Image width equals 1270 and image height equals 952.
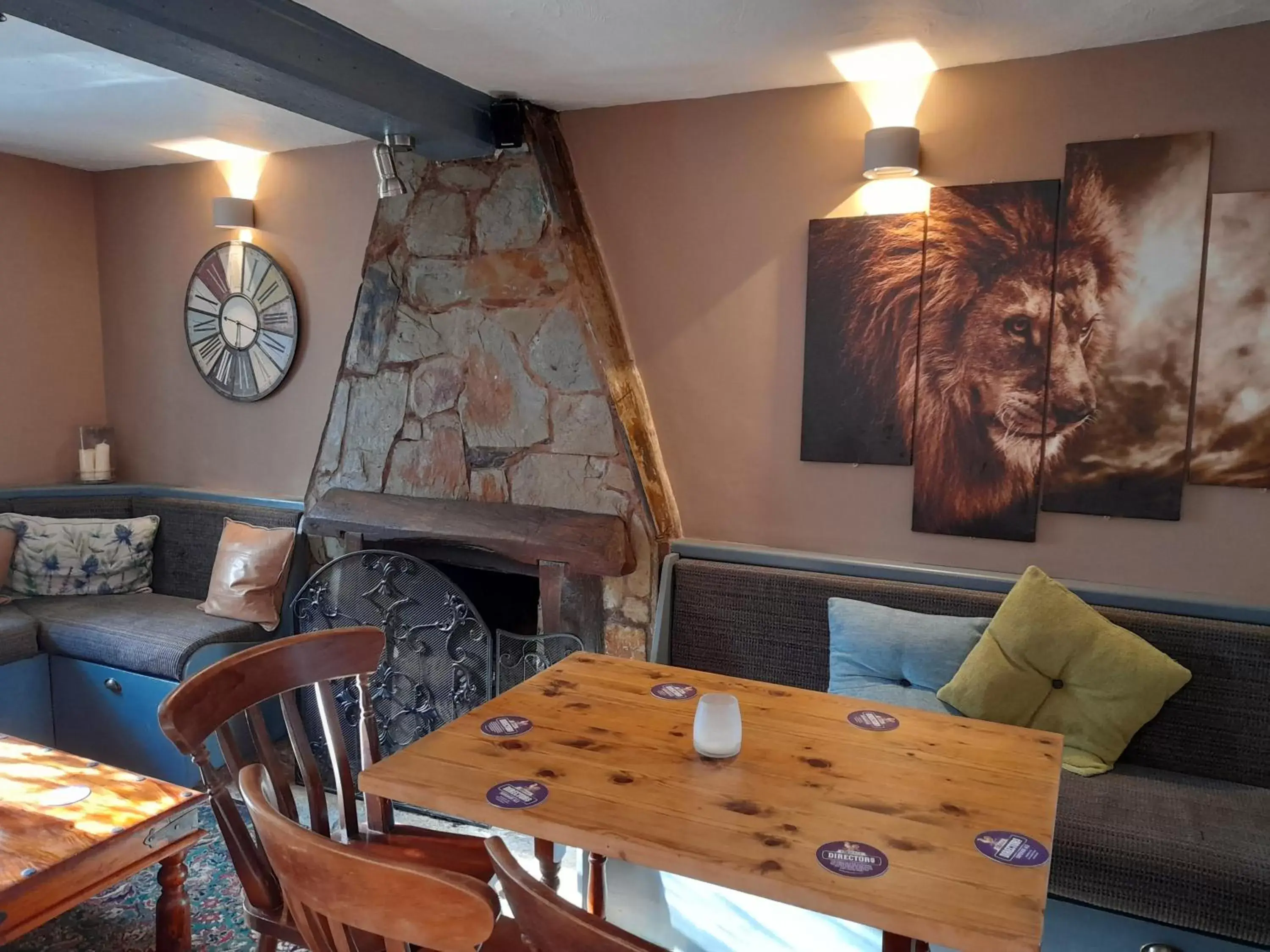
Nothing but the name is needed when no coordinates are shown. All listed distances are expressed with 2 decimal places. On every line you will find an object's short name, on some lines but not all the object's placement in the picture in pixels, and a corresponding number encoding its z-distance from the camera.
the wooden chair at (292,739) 1.55
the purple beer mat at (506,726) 1.68
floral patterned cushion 3.64
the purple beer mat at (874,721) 1.74
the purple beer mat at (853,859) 1.22
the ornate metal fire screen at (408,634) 3.04
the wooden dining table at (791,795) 1.19
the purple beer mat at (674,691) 1.88
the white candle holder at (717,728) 1.56
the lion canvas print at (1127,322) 2.32
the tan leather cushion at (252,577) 3.43
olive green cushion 2.24
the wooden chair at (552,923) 0.89
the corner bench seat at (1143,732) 1.84
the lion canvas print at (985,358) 2.49
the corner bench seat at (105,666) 3.17
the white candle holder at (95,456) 4.13
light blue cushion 2.38
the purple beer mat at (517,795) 1.39
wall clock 3.71
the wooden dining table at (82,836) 1.87
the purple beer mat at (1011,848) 1.26
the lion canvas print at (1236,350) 2.26
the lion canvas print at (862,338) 2.64
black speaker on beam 2.89
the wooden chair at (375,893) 0.99
